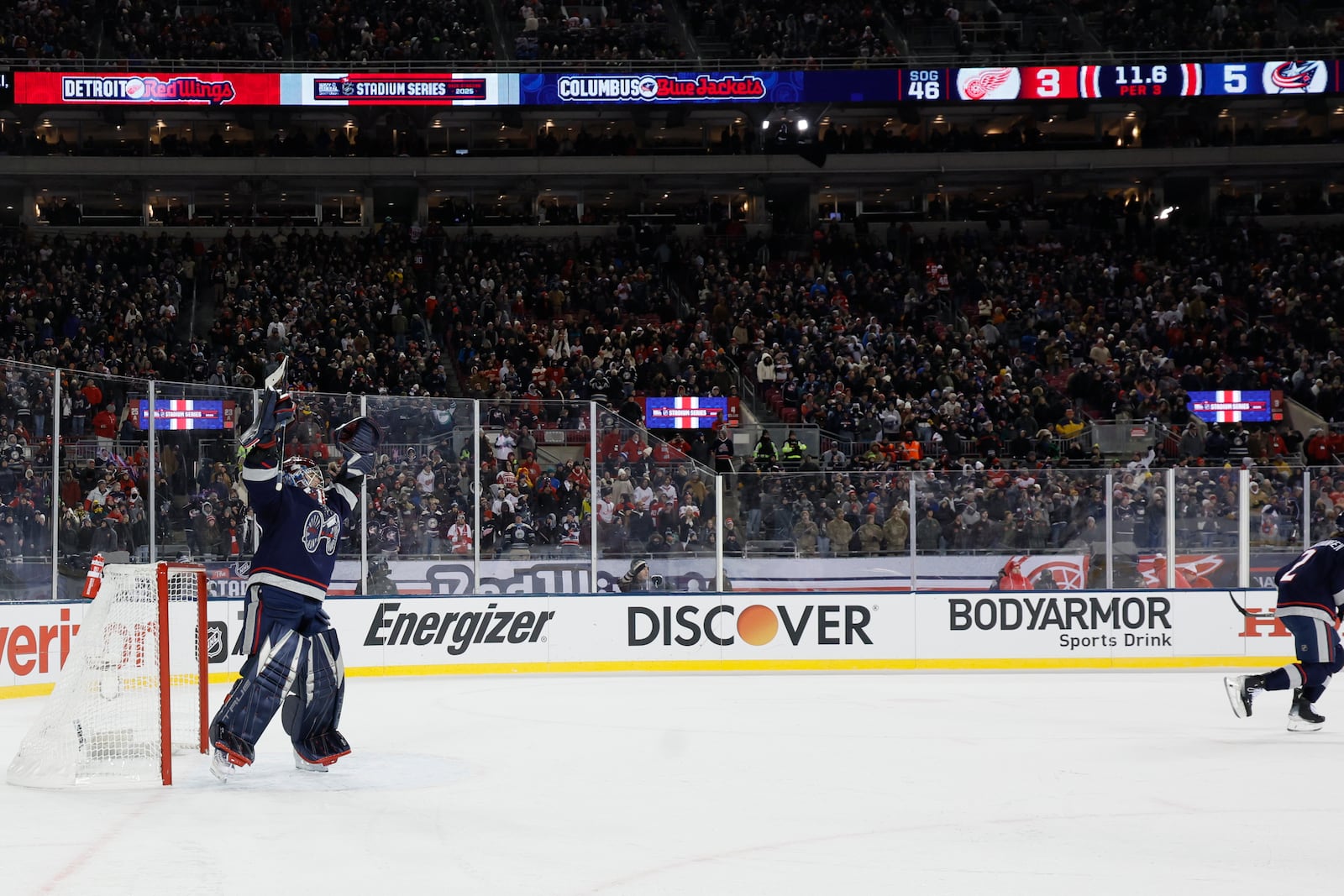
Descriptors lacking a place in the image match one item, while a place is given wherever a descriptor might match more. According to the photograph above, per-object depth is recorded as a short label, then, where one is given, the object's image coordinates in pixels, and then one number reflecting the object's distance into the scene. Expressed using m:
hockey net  7.94
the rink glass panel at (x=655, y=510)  15.05
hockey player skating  10.44
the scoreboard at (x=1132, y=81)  32.31
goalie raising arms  7.96
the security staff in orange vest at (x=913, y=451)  21.06
